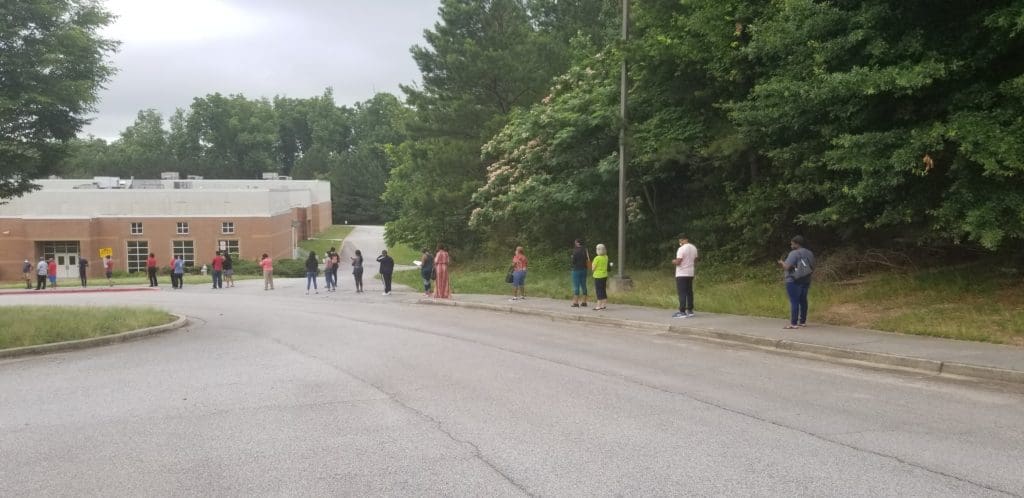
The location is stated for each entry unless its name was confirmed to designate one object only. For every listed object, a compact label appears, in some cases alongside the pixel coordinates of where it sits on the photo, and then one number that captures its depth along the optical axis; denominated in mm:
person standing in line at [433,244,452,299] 22531
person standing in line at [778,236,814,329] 12484
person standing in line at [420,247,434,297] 23906
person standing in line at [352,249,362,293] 27328
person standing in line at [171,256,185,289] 32625
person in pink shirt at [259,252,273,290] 30303
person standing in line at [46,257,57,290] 36306
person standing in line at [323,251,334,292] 28500
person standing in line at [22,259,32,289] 36844
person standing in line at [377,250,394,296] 26016
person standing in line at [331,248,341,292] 28703
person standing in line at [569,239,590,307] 17656
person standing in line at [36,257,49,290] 34875
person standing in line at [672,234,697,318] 14469
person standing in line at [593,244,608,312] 16859
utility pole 18844
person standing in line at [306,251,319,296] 28148
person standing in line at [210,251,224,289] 32031
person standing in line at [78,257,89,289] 36250
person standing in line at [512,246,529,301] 20375
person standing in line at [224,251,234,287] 32781
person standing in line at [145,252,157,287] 34000
